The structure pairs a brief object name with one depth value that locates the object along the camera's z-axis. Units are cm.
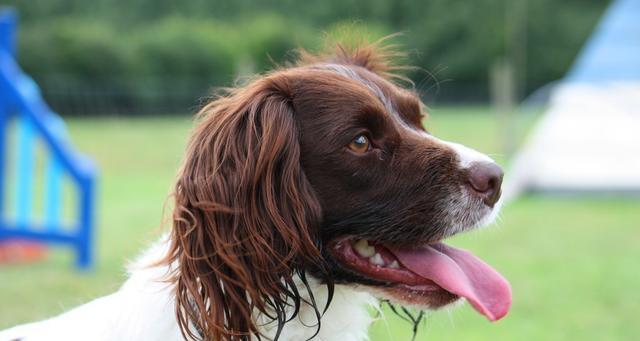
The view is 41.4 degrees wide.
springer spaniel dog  253
